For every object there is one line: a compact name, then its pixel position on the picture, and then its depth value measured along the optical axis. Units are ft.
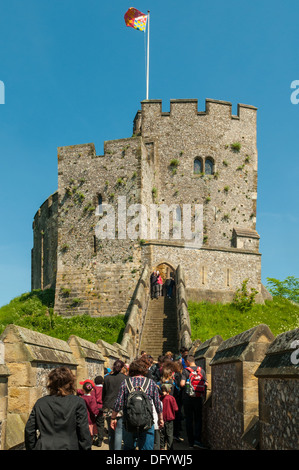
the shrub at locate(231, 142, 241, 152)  116.78
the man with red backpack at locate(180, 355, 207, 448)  31.73
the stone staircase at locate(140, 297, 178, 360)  69.72
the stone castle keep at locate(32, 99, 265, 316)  92.63
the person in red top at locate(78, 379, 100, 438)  27.78
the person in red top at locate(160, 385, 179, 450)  28.43
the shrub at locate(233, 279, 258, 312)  93.35
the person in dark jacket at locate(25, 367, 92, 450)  15.25
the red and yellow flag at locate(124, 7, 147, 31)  122.31
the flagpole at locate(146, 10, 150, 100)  122.01
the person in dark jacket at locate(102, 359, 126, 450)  27.91
